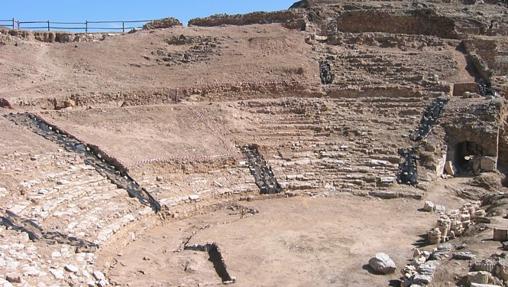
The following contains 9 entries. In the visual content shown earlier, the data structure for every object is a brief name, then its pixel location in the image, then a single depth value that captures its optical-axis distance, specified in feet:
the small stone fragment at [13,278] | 40.68
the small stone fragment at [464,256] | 45.34
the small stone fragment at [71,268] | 45.37
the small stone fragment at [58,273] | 43.80
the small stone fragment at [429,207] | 68.23
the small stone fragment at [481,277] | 40.01
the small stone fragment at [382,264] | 48.25
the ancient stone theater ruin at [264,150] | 50.03
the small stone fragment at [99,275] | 46.21
